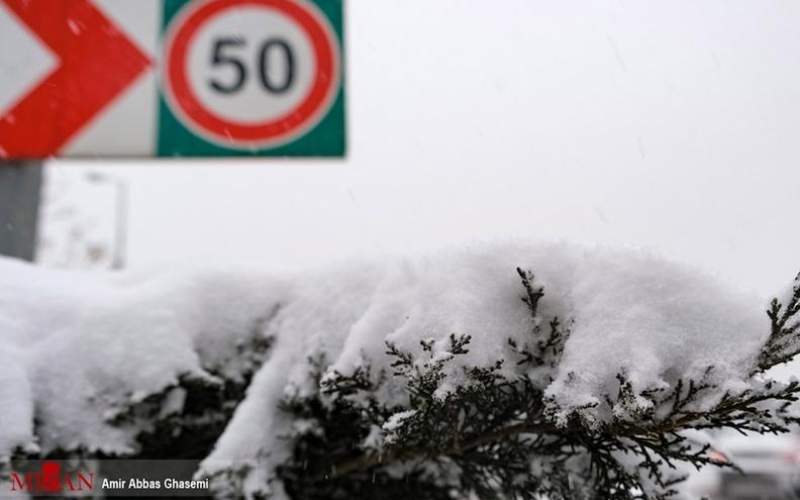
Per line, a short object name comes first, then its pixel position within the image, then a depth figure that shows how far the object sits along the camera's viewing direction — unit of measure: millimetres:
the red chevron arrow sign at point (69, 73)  2107
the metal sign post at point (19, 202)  2082
